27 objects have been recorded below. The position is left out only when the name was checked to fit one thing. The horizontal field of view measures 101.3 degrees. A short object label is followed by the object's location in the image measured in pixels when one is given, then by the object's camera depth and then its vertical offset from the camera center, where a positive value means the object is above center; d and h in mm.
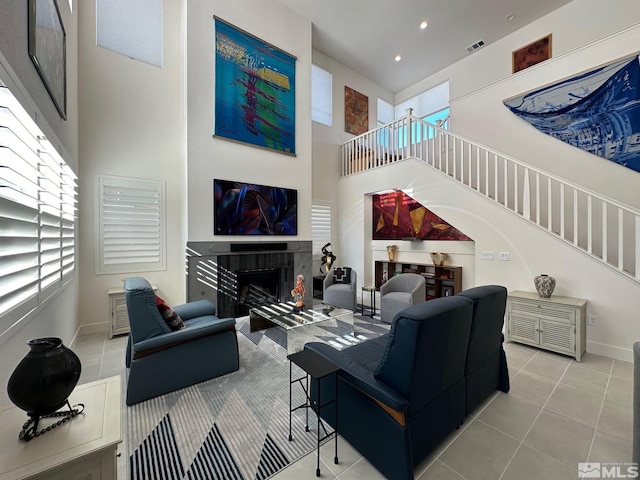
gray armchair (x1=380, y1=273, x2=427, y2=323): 4207 -891
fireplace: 4160 -537
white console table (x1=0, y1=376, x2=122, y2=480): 873 -751
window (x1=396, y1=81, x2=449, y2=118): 6699 +3819
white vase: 3365 -574
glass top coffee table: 3172 -1083
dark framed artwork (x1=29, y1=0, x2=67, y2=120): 1752 +1542
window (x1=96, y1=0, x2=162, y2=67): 3902 +3311
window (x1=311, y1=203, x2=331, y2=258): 6512 +377
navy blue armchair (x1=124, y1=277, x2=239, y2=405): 2240 -1019
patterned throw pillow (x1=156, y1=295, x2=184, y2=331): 2473 -712
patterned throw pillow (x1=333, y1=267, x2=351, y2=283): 5207 -701
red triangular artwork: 5266 +435
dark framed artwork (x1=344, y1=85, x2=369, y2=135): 6936 +3504
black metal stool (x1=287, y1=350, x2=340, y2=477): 1582 -798
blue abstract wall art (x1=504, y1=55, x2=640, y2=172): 3762 +2059
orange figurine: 3592 -715
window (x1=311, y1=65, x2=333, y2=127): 6402 +3578
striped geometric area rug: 1644 -1408
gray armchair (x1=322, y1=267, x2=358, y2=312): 4734 -955
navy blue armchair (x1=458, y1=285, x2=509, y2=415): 1943 -863
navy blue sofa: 1456 -891
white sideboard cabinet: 3072 -1017
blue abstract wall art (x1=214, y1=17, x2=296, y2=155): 4391 +2704
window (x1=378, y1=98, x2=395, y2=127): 7735 +3863
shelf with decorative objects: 4945 -692
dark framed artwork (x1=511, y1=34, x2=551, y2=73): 4801 +3553
